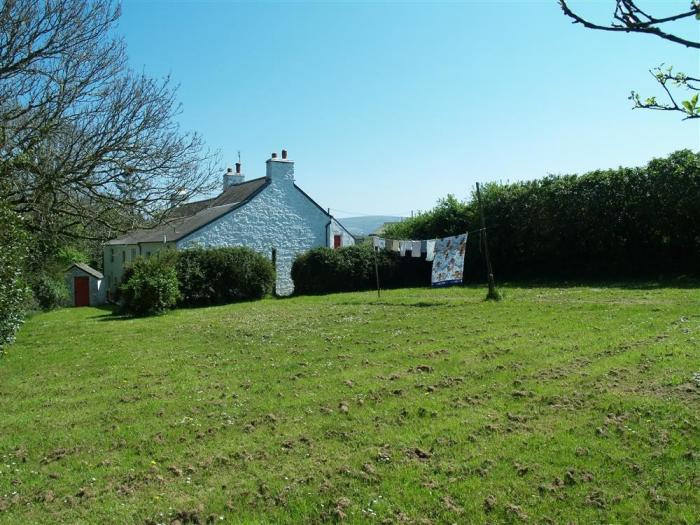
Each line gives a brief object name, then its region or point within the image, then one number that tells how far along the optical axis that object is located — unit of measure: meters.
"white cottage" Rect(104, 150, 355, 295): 30.11
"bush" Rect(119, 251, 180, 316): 20.70
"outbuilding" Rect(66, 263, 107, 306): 37.31
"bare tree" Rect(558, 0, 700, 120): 2.29
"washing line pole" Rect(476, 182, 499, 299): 17.71
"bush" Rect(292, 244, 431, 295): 27.22
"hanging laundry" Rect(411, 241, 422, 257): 22.95
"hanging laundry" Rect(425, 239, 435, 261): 22.67
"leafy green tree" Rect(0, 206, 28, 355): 11.16
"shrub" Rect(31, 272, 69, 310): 28.56
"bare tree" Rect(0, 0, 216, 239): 11.70
